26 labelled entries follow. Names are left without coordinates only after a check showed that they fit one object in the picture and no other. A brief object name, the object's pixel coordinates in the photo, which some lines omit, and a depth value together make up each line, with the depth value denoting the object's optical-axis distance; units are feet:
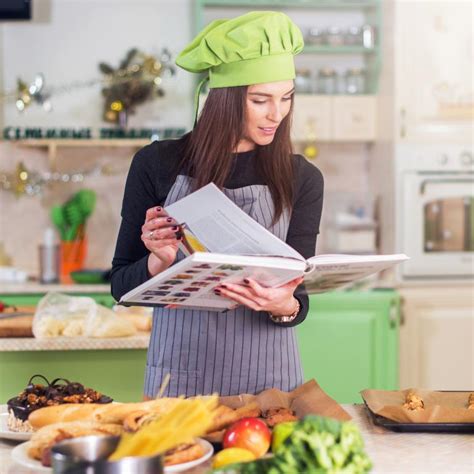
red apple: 4.81
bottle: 14.09
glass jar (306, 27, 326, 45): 14.58
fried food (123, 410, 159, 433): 4.85
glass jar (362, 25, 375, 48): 14.60
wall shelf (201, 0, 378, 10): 14.37
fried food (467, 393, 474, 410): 5.78
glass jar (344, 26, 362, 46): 14.64
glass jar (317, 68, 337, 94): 14.65
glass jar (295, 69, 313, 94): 14.51
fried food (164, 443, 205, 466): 4.62
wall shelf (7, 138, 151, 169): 14.34
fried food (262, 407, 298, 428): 5.32
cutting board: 9.82
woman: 6.77
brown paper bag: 5.69
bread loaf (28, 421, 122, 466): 4.72
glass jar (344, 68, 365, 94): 14.67
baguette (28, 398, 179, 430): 5.04
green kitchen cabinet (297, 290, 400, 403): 13.19
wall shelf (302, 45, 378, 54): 14.51
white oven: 13.88
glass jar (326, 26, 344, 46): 14.66
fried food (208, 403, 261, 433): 5.22
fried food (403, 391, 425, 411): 5.74
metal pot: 3.90
